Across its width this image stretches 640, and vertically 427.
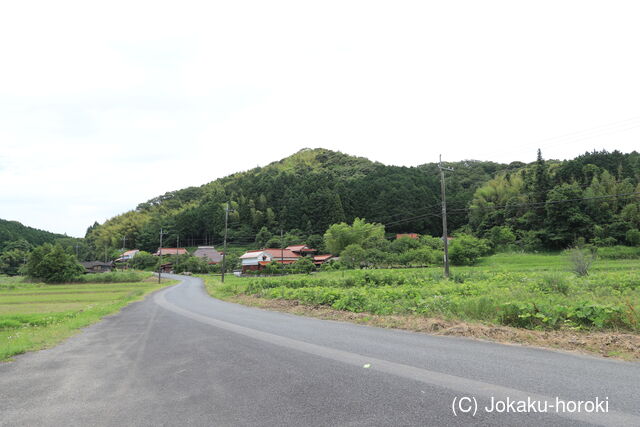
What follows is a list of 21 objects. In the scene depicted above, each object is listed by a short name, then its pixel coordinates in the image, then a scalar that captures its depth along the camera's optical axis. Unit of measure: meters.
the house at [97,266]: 93.76
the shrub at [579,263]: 23.54
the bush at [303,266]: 56.87
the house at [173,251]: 101.06
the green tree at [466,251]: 49.22
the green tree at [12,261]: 88.44
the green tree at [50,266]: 59.81
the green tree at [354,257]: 55.72
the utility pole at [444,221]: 25.58
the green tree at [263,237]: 90.94
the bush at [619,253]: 42.38
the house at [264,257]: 73.44
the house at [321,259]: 72.24
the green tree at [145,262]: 94.12
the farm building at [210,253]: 94.19
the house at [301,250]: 79.19
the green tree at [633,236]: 48.22
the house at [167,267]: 94.96
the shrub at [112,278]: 62.12
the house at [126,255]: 107.03
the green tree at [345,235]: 68.62
